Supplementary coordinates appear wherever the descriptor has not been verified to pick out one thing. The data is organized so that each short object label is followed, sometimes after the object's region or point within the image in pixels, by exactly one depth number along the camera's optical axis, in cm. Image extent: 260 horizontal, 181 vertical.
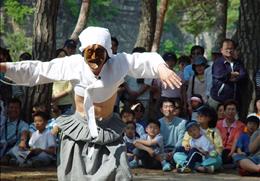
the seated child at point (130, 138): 1086
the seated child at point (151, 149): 1075
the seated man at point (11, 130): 1095
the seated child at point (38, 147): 1080
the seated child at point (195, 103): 1155
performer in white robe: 620
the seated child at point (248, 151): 1033
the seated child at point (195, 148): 1049
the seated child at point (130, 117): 1102
